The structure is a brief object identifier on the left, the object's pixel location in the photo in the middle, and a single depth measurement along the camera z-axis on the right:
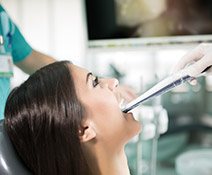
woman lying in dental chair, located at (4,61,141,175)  1.19
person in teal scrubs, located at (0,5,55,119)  1.70
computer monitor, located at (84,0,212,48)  2.24
